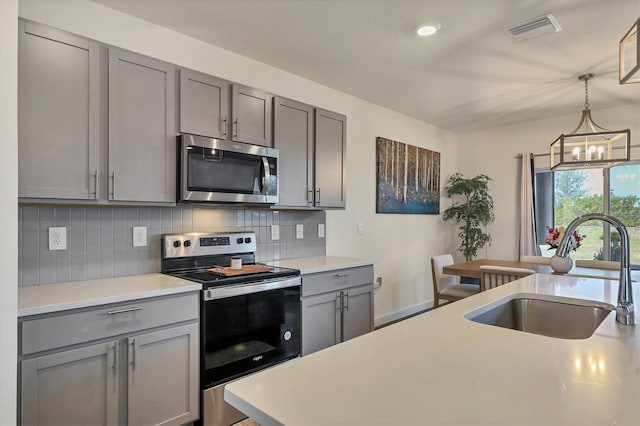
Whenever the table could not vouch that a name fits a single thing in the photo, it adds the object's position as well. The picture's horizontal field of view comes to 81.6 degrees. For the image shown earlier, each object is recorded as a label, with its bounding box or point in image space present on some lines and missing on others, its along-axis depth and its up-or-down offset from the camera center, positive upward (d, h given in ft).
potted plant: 16.70 +0.18
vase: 9.25 -1.26
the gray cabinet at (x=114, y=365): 5.13 -2.32
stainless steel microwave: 7.41 +0.94
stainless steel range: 6.84 -1.92
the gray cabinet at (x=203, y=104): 7.55 +2.35
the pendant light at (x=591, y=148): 9.66 +1.83
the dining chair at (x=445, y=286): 12.33 -2.50
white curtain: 16.01 +0.11
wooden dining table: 10.15 -1.69
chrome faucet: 4.13 -0.67
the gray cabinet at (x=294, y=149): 9.34 +1.73
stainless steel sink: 5.09 -1.46
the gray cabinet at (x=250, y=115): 8.38 +2.34
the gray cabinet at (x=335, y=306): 8.77 -2.34
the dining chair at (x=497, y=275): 10.43 -1.74
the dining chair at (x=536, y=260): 13.15 -1.60
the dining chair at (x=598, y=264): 11.51 -1.57
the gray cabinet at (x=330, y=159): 10.34 +1.62
